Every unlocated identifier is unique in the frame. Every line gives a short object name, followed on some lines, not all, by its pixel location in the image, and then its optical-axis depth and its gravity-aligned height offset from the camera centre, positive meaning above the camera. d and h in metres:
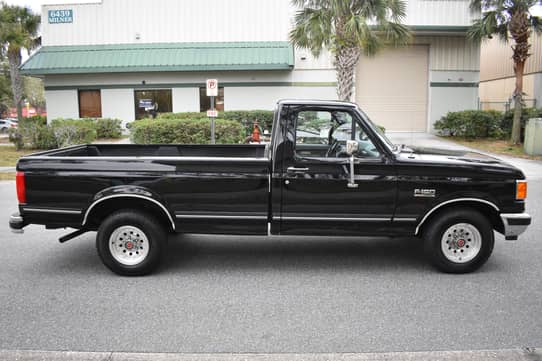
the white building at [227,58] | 23.66 +2.81
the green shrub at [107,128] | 23.46 -0.30
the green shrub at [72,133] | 18.45 -0.43
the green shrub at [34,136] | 19.09 -0.52
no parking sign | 13.75 +0.91
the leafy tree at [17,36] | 23.86 +4.18
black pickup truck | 5.46 -0.82
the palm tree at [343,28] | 16.34 +3.07
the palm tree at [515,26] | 19.36 +3.61
